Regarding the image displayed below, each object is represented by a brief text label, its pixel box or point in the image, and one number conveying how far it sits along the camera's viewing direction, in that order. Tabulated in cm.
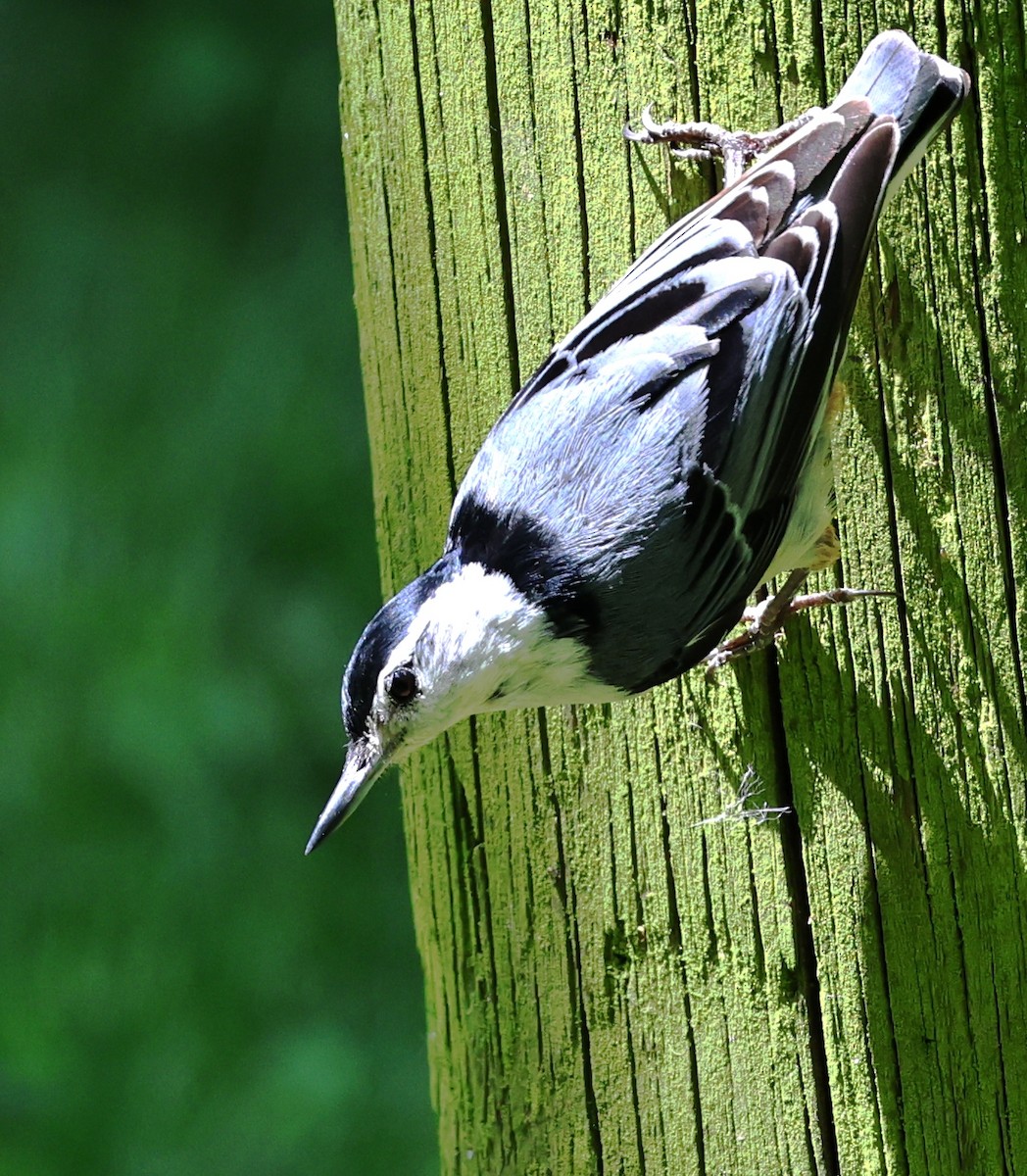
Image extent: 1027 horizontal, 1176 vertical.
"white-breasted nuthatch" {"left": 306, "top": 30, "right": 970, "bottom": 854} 344
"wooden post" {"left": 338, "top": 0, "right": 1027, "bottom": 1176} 344
